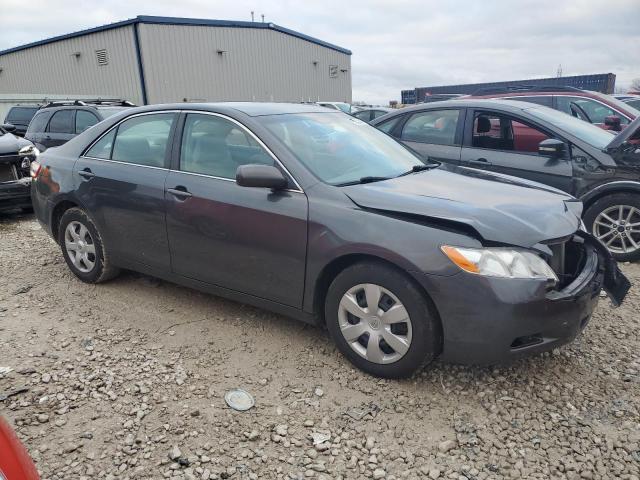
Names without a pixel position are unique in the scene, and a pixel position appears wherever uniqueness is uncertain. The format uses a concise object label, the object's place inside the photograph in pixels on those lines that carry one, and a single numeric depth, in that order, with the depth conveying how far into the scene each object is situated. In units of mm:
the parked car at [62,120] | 9016
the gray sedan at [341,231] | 2623
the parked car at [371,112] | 15586
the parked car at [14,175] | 6688
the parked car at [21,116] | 12734
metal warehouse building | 21625
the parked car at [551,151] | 4918
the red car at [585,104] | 7805
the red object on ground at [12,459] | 1372
